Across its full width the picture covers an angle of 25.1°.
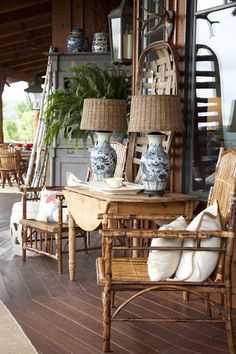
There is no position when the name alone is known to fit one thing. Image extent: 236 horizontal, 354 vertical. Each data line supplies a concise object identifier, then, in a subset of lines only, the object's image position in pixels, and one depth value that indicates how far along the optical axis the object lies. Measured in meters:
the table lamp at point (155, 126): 2.95
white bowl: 3.14
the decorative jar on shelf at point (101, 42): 6.21
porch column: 10.67
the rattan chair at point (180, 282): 2.22
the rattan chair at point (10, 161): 8.98
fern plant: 4.75
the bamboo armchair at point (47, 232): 3.67
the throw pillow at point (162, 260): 2.33
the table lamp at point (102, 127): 3.52
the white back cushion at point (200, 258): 2.31
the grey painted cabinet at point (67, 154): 6.33
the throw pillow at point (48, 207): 3.98
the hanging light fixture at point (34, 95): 8.47
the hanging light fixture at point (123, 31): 4.37
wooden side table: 2.91
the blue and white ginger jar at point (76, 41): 6.30
